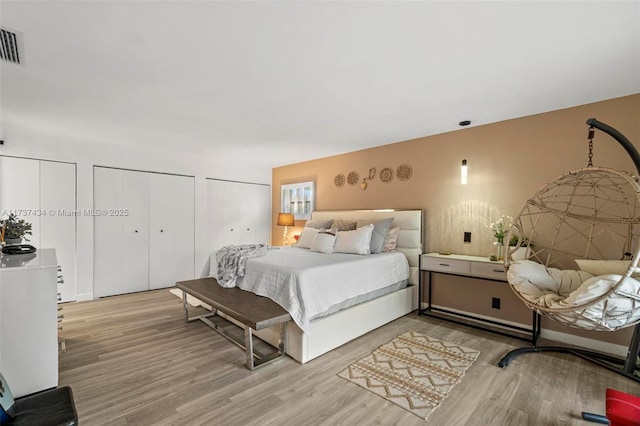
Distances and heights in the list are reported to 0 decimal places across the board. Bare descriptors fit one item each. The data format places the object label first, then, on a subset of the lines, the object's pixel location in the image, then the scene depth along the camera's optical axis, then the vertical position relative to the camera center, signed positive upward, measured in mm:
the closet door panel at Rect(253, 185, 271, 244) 6430 -141
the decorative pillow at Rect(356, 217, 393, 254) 3889 -313
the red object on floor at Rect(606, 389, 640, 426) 1371 -958
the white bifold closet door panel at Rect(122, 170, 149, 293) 4750 -400
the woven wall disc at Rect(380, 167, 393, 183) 4523 +532
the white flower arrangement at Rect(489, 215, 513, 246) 3275 -194
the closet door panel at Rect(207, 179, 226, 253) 5691 -152
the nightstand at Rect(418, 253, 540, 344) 3115 -746
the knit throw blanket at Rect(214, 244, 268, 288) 3230 -611
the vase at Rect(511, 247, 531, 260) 3056 -453
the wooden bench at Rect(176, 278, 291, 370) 2391 -885
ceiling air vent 1832 +1050
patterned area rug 2100 -1335
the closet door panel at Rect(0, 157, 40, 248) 3801 +202
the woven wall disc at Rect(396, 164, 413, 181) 4301 +553
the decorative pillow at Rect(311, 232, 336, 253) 3979 -471
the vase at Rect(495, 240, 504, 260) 3295 -440
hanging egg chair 1988 -425
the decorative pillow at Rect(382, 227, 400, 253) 4027 -437
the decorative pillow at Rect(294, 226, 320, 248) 4469 -451
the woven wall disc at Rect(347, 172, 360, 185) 4973 +522
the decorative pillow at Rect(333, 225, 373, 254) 3783 -429
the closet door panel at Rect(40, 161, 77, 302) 4070 -147
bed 2627 -1047
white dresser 1687 -715
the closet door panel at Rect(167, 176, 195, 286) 5254 -390
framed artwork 5723 +188
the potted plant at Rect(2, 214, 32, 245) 2541 -224
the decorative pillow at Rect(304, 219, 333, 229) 4744 -256
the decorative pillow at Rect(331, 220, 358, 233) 4246 -250
